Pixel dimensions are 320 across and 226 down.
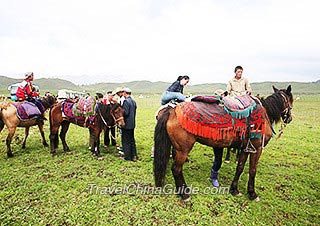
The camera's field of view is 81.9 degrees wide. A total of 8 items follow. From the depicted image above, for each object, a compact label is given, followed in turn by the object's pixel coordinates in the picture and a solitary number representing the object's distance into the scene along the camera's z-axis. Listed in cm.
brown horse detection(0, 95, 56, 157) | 561
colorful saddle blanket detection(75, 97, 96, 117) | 582
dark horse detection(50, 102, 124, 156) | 552
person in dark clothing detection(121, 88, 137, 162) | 543
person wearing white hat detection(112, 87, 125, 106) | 585
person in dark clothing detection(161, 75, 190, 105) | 444
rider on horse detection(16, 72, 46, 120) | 602
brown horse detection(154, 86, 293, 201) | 355
